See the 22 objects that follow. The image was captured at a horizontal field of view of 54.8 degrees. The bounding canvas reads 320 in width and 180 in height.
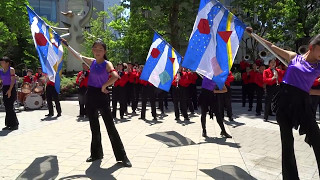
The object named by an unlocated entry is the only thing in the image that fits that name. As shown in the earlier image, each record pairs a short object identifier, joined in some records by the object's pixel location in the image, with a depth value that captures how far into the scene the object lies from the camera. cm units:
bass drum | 1361
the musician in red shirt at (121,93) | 1099
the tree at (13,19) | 2122
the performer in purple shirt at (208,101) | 754
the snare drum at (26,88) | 1418
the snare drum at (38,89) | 1406
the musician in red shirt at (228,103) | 1045
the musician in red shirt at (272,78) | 959
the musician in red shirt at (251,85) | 1327
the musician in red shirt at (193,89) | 1185
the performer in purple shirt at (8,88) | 840
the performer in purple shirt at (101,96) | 516
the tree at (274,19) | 2298
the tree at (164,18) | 1992
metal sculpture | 2719
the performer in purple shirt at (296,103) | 379
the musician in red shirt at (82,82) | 1078
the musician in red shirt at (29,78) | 1450
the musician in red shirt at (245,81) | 1382
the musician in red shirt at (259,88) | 1185
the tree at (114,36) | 3275
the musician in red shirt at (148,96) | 1077
